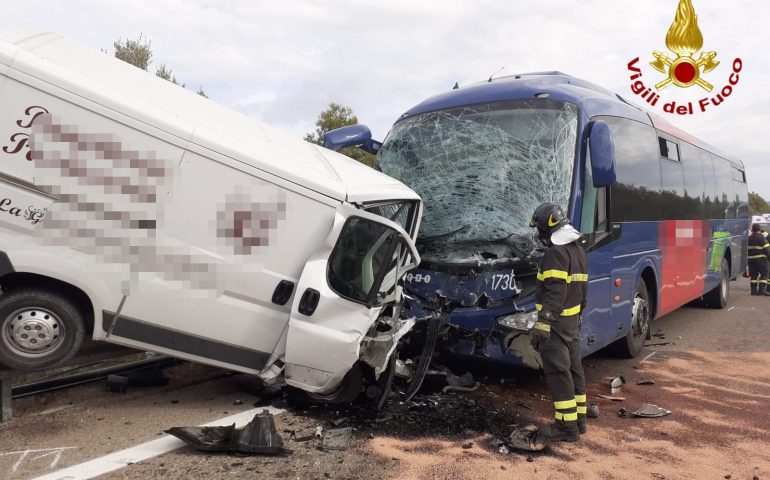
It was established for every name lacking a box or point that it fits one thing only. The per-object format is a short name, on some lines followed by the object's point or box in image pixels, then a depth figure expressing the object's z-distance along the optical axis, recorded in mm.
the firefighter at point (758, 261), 13211
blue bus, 4922
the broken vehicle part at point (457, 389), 5225
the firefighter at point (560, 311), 4223
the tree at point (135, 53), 14328
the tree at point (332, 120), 20797
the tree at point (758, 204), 62606
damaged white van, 3670
